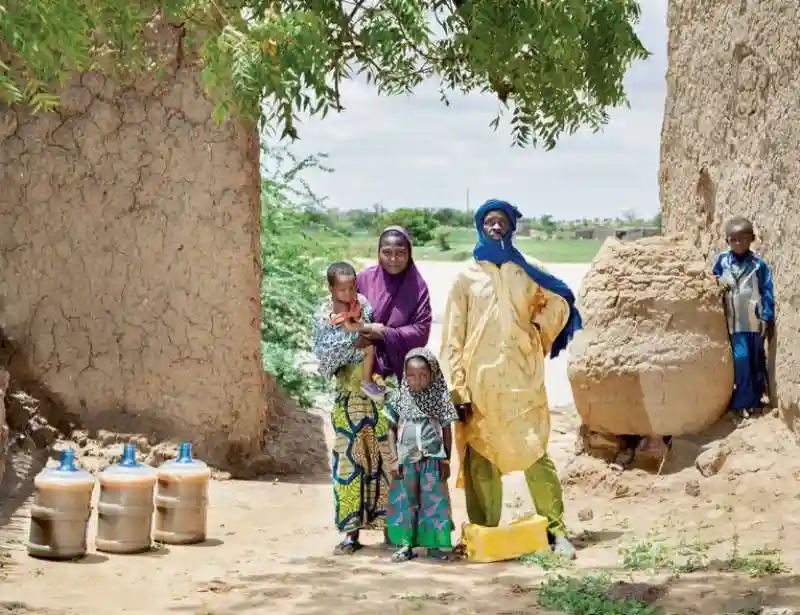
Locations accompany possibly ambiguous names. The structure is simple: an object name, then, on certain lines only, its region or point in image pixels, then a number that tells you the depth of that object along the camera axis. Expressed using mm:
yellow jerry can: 6559
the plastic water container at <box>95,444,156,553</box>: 6605
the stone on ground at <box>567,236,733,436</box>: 8289
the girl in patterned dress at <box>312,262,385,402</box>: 6770
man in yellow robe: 6652
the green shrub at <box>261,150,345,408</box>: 11852
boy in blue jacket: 8055
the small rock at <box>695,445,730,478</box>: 7992
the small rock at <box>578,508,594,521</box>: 7691
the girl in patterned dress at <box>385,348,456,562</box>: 6578
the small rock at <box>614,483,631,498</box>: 8266
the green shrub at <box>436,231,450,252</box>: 34094
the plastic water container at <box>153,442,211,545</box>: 6910
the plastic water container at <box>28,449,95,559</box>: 6414
